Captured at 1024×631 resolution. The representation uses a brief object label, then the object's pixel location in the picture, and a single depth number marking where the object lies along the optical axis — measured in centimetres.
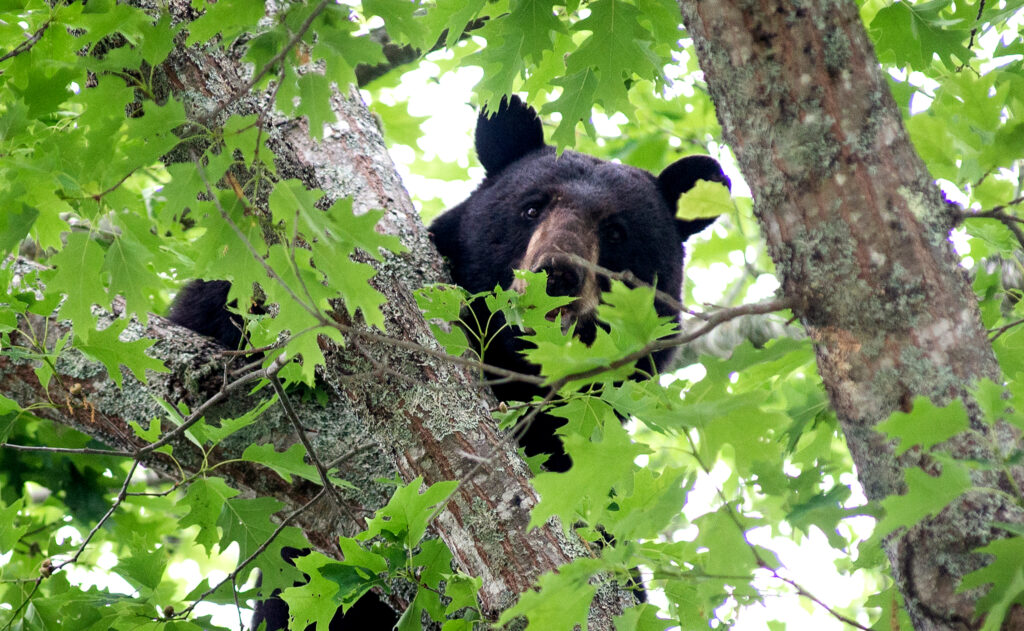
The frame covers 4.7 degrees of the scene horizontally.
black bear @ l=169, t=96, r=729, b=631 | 1529
